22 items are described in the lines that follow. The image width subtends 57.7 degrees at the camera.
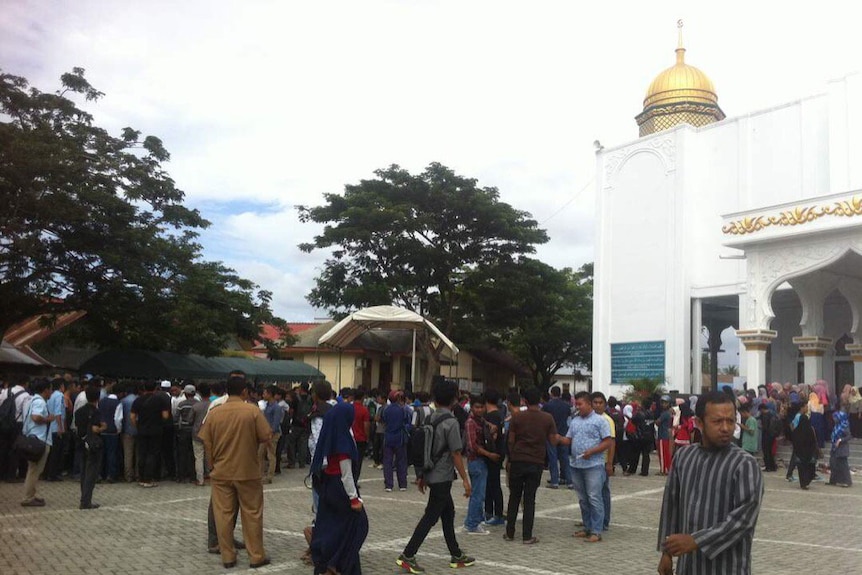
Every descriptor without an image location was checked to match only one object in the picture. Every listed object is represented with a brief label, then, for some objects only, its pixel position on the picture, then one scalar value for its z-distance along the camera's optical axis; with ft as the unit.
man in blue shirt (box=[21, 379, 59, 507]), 32.17
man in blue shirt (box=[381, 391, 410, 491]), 41.91
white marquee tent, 63.82
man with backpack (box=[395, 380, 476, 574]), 22.88
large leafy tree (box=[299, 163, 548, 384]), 93.66
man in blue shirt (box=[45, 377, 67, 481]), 37.83
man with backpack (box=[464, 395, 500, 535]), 29.07
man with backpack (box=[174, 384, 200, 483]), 42.34
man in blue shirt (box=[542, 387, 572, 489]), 41.01
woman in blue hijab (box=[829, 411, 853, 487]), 46.16
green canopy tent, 67.92
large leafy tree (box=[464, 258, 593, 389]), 96.73
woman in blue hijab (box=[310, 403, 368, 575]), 20.62
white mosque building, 69.72
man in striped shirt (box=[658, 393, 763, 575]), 11.76
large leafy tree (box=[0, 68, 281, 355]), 59.00
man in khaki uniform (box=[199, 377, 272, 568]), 22.56
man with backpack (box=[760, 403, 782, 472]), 53.06
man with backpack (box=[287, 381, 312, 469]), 51.52
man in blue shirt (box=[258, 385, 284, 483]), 44.09
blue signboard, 88.69
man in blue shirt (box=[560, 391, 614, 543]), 27.81
